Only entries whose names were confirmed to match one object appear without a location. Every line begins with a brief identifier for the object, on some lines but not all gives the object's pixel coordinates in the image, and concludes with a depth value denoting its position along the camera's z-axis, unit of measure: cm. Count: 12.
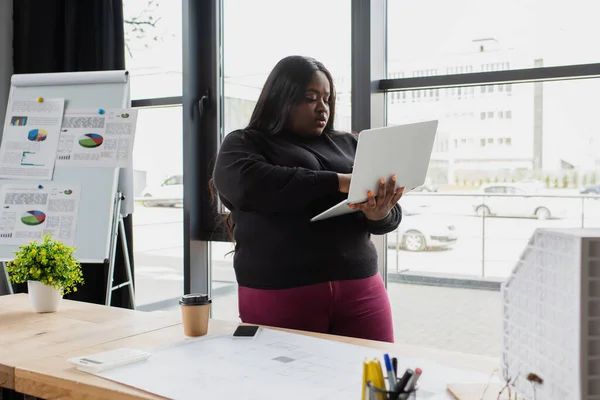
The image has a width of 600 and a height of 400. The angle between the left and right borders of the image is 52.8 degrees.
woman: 166
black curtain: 332
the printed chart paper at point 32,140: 307
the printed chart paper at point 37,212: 299
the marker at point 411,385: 85
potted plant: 185
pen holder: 84
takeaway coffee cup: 146
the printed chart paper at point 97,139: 298
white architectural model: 74
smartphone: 144
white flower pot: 185
